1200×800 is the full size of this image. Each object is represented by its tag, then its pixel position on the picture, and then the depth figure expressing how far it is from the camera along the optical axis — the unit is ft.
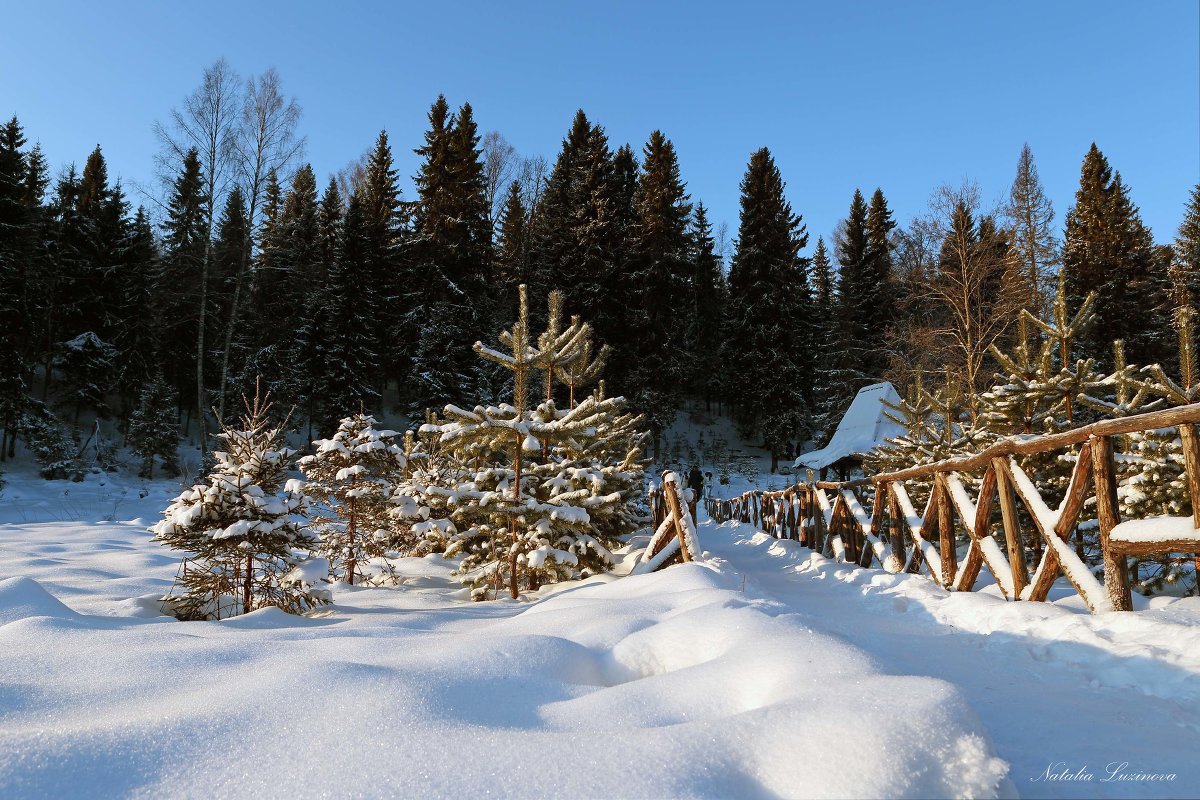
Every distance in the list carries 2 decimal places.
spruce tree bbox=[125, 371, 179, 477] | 65.72
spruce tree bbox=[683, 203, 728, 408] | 128.47
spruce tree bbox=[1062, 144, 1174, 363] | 97.14
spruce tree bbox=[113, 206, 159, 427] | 79.82
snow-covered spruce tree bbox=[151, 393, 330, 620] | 14.32
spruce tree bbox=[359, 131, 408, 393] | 93.66
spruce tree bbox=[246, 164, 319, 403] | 87.71
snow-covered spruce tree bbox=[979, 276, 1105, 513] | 20.25
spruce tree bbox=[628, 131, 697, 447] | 101.50
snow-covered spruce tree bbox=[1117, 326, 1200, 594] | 15.42
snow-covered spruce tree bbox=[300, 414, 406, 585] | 21.09
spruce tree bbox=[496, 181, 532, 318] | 110.93
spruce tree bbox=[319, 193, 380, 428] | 85.40
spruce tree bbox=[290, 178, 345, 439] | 87.92
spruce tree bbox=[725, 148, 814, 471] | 109.19
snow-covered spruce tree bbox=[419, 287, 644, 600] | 18.31
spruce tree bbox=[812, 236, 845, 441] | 108.02
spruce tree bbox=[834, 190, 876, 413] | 108.06
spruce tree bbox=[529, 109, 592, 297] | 105.60
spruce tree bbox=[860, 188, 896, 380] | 109.91
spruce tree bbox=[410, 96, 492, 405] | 84.84
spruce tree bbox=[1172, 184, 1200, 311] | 86.33
